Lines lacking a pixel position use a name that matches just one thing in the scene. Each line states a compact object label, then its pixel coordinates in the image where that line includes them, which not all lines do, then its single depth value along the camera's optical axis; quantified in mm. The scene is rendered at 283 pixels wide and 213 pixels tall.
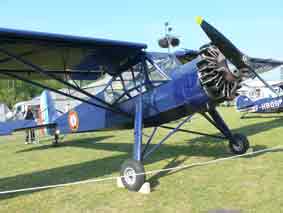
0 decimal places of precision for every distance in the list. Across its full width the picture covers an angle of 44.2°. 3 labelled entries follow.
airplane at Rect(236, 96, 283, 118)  20234
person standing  12577
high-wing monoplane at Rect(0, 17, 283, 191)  5809
